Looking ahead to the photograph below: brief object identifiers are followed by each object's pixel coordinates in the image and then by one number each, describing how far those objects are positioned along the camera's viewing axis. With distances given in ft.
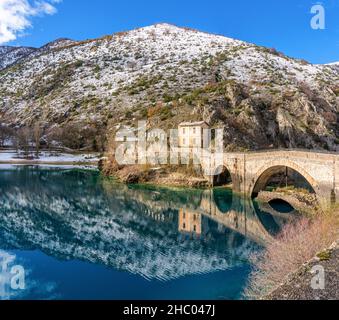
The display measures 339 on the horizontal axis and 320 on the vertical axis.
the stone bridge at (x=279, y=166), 102.17
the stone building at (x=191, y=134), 191.52
